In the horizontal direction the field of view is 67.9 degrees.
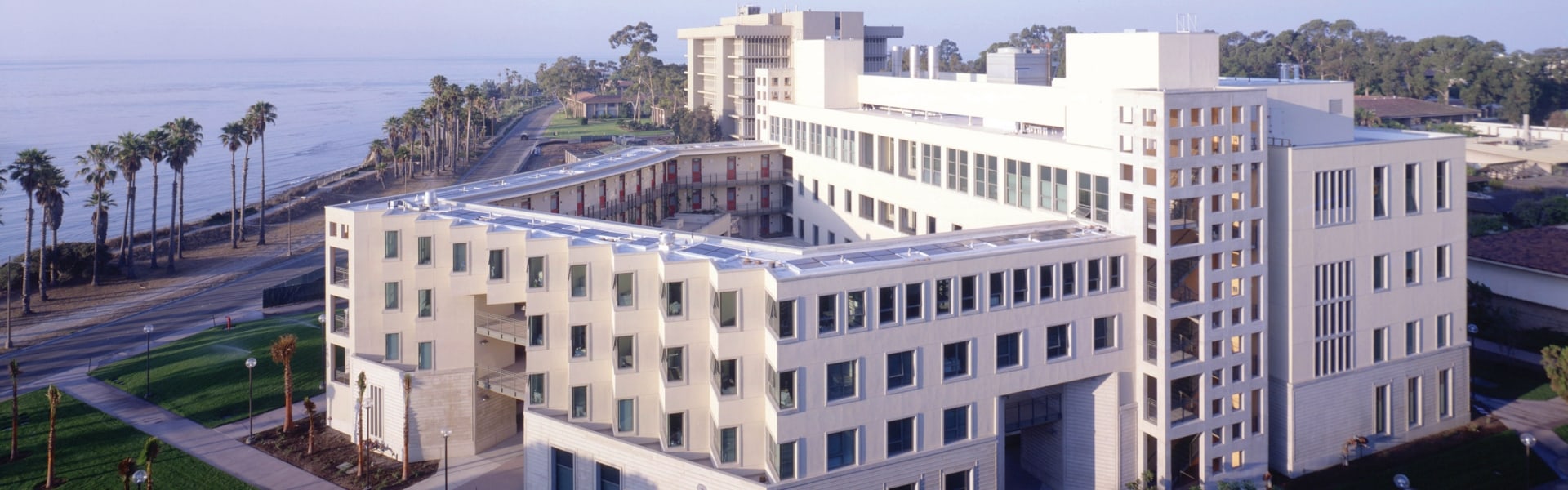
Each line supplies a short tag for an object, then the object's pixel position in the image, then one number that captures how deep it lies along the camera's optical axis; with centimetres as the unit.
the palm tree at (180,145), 8475
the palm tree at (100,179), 7600
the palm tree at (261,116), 9538
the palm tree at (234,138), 9306
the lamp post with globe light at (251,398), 4447
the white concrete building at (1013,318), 3338
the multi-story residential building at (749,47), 12925
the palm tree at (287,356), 4381
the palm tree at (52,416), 3972
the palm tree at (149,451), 3559
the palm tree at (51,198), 7019
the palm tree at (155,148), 8131
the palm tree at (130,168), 7888
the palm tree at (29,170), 6856
